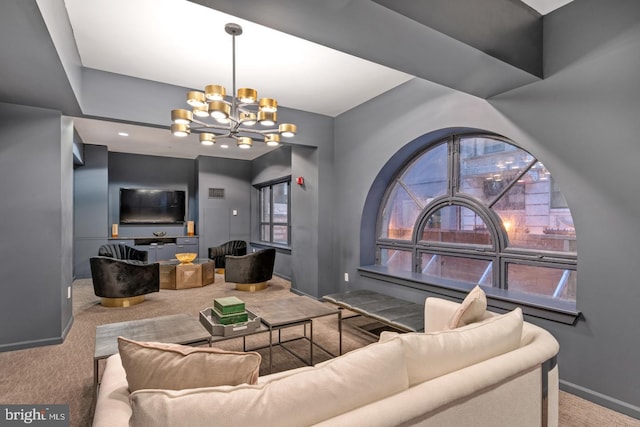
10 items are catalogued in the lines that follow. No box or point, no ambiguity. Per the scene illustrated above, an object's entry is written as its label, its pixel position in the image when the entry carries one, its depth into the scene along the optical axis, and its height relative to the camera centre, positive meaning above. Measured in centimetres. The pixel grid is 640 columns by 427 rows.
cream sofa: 95 -65
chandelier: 264 +91
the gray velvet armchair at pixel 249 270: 557 -95
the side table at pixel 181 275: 577 -107
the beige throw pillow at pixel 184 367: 112 -54
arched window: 279 -6
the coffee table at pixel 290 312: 258 -83
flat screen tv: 781 +23
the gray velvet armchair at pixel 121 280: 449 -93
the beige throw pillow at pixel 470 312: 192 -58
